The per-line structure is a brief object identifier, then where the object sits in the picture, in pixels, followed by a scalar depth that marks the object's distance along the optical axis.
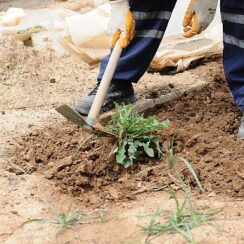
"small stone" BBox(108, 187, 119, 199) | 3.99
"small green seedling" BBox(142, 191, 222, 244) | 3.32
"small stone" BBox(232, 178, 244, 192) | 3.91
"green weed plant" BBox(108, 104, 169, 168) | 4.29
